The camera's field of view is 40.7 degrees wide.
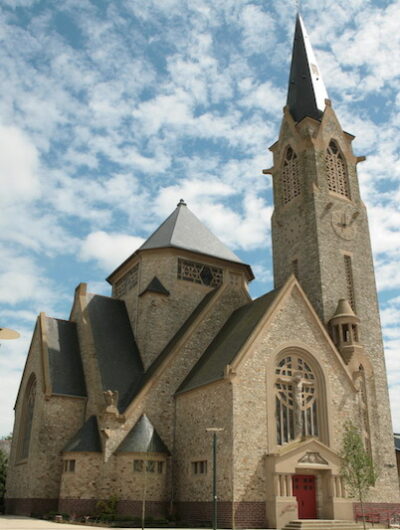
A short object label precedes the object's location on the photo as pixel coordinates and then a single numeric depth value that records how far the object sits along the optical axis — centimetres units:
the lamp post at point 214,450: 2045
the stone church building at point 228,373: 2456
